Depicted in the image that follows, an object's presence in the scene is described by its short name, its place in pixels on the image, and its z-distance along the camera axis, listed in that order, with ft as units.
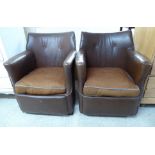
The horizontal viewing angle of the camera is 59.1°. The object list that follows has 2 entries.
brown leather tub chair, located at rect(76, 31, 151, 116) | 4.12
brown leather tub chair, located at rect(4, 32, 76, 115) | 4.30
